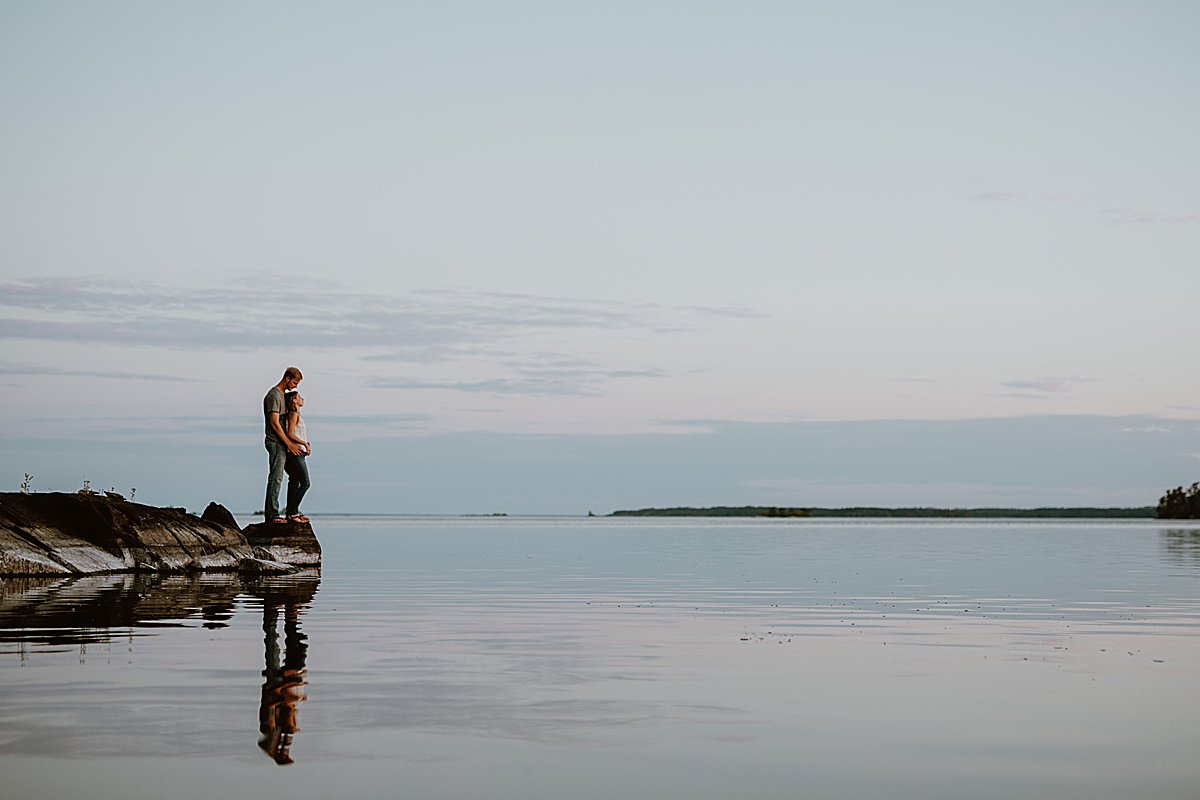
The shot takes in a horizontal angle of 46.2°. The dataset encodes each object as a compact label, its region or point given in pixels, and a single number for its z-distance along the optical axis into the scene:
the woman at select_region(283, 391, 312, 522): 31.91
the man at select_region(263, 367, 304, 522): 31.30
